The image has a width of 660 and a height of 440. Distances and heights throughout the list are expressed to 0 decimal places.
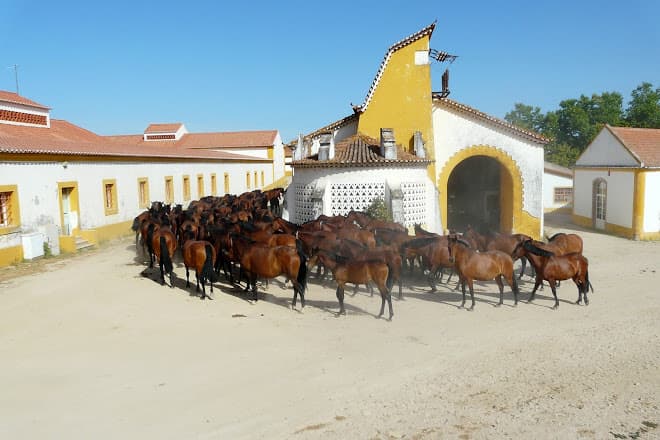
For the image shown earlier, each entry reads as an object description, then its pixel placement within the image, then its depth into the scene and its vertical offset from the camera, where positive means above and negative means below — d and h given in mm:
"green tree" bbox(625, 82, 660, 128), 43688 +6261
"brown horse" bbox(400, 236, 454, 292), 11367 -1590
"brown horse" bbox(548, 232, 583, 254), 12289 -1548
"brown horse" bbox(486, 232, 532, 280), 12305 -1511
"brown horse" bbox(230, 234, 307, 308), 10188 -1592
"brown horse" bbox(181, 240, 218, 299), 10961 -1584
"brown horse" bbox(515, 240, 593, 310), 10164 -1783
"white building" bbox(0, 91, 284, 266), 15383 +370
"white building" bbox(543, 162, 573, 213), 28812 -567
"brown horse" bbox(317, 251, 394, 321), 9523 -1714
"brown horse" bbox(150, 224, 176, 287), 11961 -1436
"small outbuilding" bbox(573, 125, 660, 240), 19266 -195
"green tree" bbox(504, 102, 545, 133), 67375 +9114
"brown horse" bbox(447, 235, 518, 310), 10281 -1724
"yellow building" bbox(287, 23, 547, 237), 18969 +1657
